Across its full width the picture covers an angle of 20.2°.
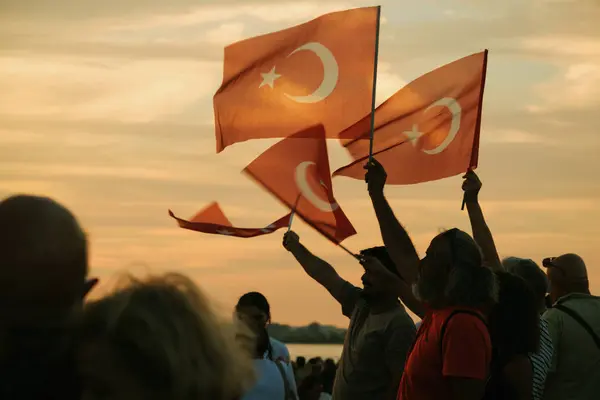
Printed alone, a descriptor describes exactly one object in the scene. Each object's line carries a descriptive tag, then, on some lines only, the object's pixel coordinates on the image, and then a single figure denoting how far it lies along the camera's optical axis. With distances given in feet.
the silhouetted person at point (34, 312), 13.37
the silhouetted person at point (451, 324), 26.44
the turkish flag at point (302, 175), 46.37
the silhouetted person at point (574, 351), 37.99
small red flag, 47.79
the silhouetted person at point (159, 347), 12.41
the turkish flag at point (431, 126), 48.69
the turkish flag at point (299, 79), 48.30
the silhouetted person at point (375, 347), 33.28
